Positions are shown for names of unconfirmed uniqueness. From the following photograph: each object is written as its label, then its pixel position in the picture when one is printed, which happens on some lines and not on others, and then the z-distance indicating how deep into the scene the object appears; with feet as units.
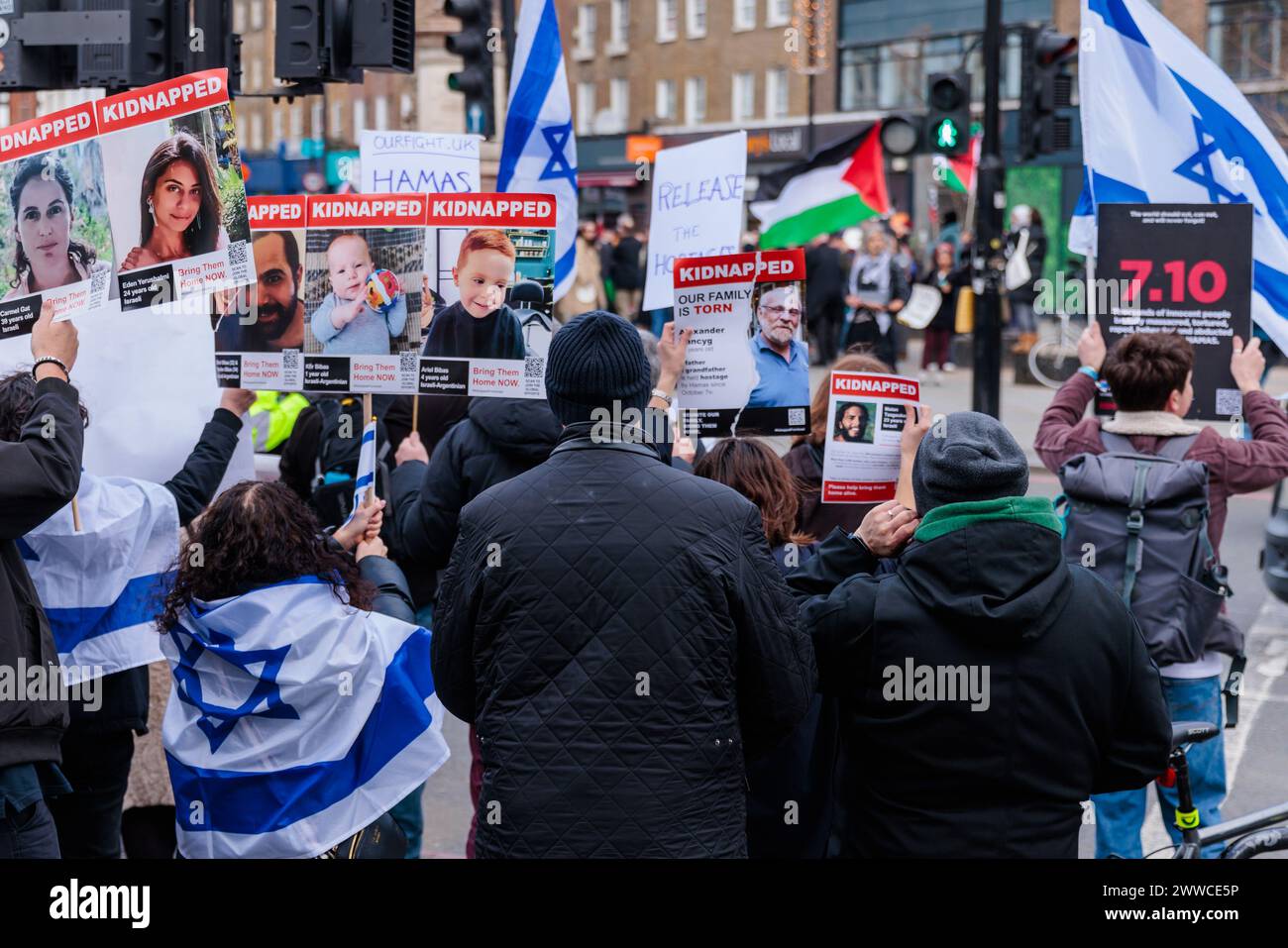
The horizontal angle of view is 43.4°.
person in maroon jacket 15.60
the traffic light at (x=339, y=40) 25.13
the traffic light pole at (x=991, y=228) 44.32
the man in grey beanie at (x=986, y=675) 10.07
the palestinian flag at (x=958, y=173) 49.78
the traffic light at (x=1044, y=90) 43.09
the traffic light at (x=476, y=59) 44.52
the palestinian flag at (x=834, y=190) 39.88
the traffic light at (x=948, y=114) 45.09
